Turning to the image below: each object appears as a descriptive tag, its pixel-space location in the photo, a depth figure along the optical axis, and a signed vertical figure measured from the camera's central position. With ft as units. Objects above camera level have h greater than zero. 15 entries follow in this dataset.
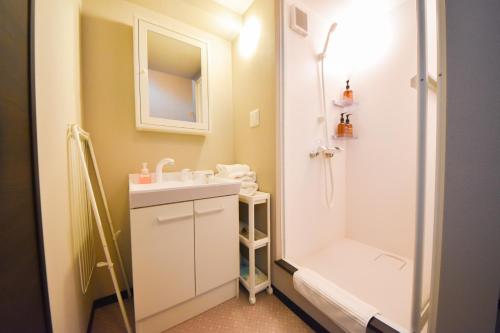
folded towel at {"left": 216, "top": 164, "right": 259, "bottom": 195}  4.05 -0.36
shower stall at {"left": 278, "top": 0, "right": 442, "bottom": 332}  3.56 +0.22
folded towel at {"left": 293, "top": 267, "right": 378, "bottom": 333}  2.30 -2.18
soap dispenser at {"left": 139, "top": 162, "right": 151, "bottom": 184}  3.53 -0.30
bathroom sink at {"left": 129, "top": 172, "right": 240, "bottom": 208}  2.61 -0.53
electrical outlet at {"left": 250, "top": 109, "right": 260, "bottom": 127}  4.13 +1.11
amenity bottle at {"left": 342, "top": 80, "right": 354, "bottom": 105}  4.69 +1.83
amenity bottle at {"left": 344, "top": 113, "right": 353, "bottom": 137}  4.64 +0.92
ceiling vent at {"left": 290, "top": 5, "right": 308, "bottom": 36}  3.59 +3.14
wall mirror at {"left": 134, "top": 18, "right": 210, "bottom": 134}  3.63 +2.04
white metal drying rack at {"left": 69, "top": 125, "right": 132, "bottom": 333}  2.37 -0.61
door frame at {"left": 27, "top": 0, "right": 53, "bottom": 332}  1.41 +0.09
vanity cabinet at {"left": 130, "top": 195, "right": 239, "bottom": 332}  2.68 -1.78
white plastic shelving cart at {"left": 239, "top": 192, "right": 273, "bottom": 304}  3.53 -1.85
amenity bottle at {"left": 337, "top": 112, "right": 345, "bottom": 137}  4.63 +0.89
